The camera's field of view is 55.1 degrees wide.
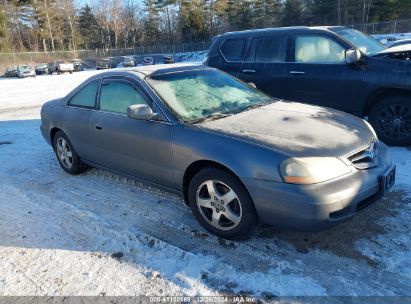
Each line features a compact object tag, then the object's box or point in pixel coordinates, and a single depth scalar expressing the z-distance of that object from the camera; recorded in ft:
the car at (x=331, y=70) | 19.02
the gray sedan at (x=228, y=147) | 10.17
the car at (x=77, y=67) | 151.43
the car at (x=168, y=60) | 156.92
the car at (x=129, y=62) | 157.58
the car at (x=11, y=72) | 128.44
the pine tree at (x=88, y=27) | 259.78
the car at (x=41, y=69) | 140.67
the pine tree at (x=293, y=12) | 196.44
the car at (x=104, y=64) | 157.79
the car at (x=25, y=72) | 121.19
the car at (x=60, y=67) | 132.98
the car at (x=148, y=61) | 157.01
